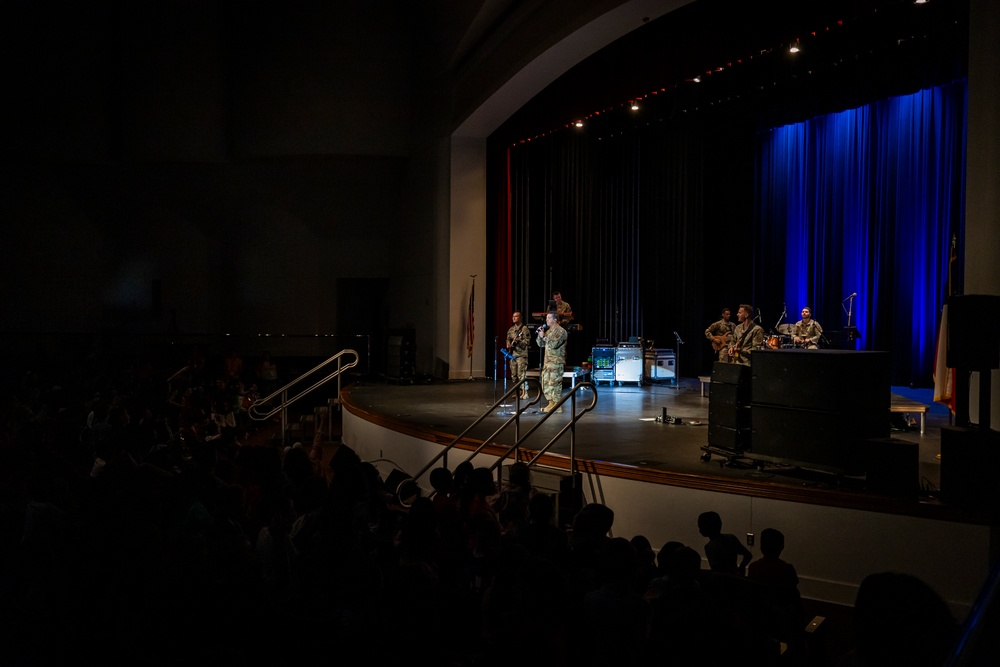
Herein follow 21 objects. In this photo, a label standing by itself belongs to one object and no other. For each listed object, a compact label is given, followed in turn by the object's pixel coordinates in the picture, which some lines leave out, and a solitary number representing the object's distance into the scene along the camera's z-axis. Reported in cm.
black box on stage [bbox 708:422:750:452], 694
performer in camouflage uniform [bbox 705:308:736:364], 1227
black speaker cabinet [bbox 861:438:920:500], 561
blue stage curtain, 1275
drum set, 1127
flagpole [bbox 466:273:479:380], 1605
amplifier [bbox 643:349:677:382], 1503
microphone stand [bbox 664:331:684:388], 1485
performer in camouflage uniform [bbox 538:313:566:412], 1112
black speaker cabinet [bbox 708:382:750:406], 697
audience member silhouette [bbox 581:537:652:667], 304
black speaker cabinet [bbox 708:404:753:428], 696
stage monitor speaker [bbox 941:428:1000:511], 523
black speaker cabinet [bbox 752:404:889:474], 600
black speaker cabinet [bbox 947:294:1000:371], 551
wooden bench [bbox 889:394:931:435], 884
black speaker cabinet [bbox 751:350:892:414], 606
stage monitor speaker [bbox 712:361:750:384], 698
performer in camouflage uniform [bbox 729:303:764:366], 969
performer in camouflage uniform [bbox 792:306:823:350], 1145
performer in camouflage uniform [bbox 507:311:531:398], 1171
